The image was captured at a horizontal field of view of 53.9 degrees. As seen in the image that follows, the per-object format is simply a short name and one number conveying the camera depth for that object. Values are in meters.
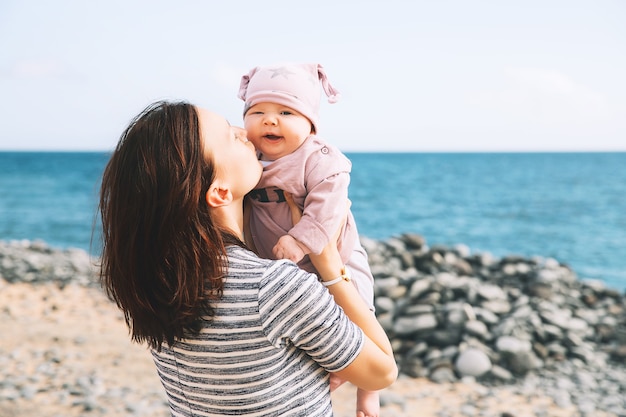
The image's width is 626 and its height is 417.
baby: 1.82
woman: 1.43
